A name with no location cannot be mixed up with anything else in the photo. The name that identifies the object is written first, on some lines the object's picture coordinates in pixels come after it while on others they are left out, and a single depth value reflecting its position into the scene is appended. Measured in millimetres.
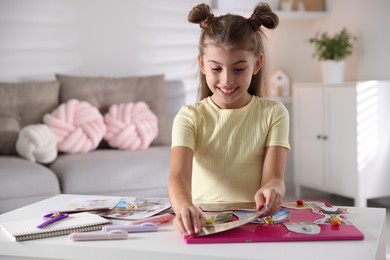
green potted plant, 3895
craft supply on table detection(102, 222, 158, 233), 1190
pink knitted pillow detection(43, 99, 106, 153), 3197
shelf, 4121
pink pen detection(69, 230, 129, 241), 1136
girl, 1473
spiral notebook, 1171
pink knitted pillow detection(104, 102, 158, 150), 3295
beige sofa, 2768
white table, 1005
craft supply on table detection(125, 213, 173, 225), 1262
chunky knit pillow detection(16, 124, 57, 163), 3014
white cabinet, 3512
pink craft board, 1080
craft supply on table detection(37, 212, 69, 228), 1230
